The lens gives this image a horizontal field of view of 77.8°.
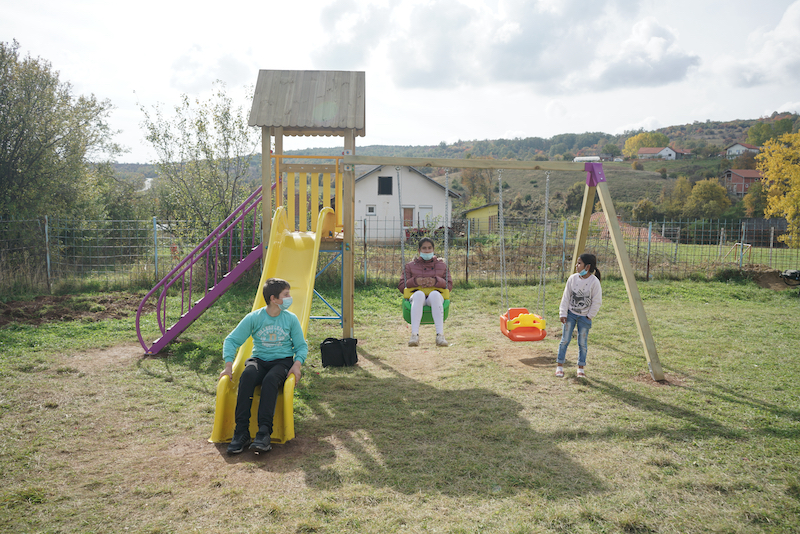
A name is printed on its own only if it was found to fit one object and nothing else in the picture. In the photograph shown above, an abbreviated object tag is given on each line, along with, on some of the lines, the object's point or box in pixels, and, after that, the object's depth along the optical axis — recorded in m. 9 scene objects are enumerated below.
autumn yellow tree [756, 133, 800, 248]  25.72
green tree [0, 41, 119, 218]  13.96
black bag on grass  7.22
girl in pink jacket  6.82
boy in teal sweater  4.59
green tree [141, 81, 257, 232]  14.11
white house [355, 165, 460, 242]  44.06
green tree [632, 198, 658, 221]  59.28
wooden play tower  7.82
